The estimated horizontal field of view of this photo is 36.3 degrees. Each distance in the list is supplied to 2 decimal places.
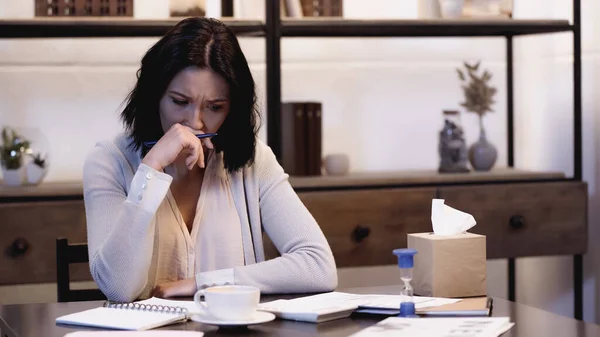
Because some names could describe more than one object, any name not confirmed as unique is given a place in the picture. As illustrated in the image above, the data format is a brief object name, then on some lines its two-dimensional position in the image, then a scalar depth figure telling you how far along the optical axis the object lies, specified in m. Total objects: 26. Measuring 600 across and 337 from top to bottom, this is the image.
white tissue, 1.60
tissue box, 1.55
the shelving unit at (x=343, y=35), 2.86
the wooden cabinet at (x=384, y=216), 2.77
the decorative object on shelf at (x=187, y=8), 2.99
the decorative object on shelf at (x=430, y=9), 3.25
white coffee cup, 1.32
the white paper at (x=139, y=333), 1.27
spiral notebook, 1.35
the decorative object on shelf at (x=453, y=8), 3.17
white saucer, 1.32
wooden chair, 2.02
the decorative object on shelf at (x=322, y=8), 3.05
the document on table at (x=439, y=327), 1.26
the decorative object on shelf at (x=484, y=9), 3.22
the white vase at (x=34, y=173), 2.91
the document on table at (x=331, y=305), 1.41
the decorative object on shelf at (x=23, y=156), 2.88
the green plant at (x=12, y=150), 2.88
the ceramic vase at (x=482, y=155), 3.31
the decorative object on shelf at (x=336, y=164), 3.22
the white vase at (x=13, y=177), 2.88
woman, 1.74
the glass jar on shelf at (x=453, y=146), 3.25
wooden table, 1.33
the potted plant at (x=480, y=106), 3.32
